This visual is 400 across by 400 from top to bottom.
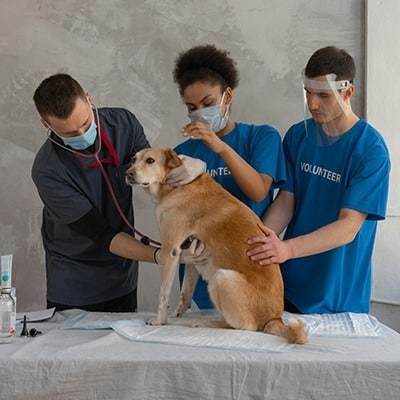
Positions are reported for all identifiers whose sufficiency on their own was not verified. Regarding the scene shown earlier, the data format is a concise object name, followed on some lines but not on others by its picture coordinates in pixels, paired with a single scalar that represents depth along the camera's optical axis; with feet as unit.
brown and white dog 5.46
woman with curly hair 6.41
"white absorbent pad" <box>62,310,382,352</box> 4.88
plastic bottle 5.12
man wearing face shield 5.87
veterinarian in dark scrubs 6.39
